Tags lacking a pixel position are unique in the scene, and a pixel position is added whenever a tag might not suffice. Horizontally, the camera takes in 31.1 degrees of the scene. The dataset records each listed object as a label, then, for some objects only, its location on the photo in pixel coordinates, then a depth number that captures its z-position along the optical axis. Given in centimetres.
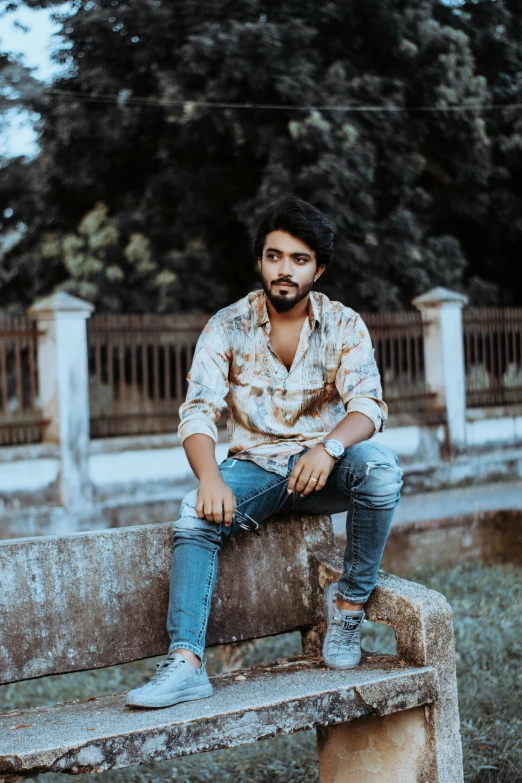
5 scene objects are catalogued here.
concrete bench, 240
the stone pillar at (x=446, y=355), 1053
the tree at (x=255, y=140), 1129
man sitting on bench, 274
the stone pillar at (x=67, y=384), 819
